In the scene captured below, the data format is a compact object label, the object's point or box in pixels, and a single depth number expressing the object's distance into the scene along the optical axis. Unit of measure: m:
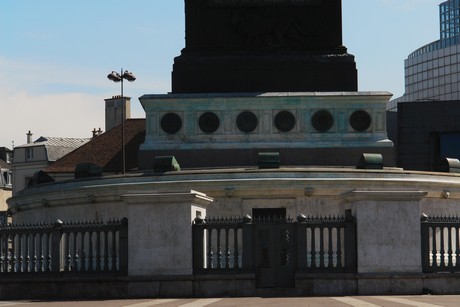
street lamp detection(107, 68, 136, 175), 77.45
